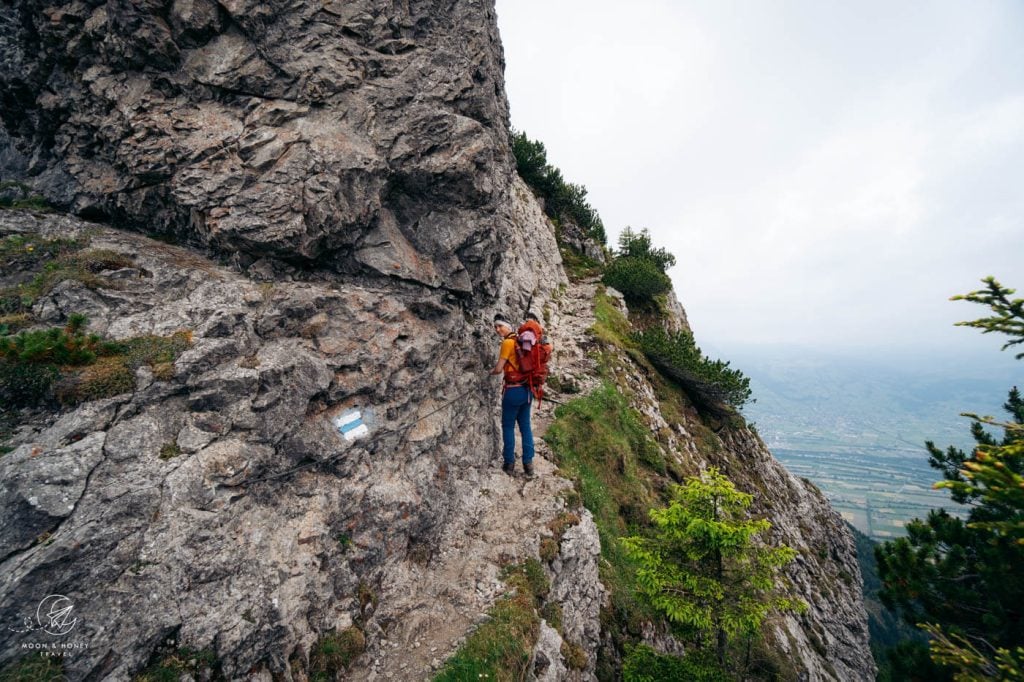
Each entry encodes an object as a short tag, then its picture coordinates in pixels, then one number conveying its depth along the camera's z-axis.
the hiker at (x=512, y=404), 10.84
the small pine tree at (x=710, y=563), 8.01
